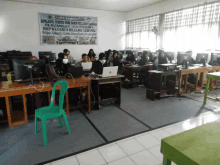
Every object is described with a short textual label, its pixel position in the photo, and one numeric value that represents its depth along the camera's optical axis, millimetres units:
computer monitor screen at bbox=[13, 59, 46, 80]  2654
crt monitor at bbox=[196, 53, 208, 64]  4918
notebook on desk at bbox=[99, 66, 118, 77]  3248
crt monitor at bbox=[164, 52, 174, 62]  5788
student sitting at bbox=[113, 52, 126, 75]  5254
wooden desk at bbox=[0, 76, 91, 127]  2494
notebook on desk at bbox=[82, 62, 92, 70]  4227
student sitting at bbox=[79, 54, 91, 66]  5018
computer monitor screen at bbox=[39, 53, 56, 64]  4793
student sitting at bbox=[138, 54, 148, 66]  5496
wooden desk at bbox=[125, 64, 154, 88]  5178
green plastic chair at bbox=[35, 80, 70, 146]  2150
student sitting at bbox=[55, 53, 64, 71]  3941
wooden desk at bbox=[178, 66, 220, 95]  4376
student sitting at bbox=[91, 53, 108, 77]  4007
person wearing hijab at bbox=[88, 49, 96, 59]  7012
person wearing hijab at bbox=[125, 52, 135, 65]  6289
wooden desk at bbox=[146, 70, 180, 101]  4059
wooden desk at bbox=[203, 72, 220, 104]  3302
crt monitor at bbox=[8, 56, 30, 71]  3684
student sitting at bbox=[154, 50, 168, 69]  5061
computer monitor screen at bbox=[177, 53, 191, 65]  4609
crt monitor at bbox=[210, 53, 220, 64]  4883
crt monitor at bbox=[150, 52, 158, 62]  6223
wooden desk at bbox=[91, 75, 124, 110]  3257
